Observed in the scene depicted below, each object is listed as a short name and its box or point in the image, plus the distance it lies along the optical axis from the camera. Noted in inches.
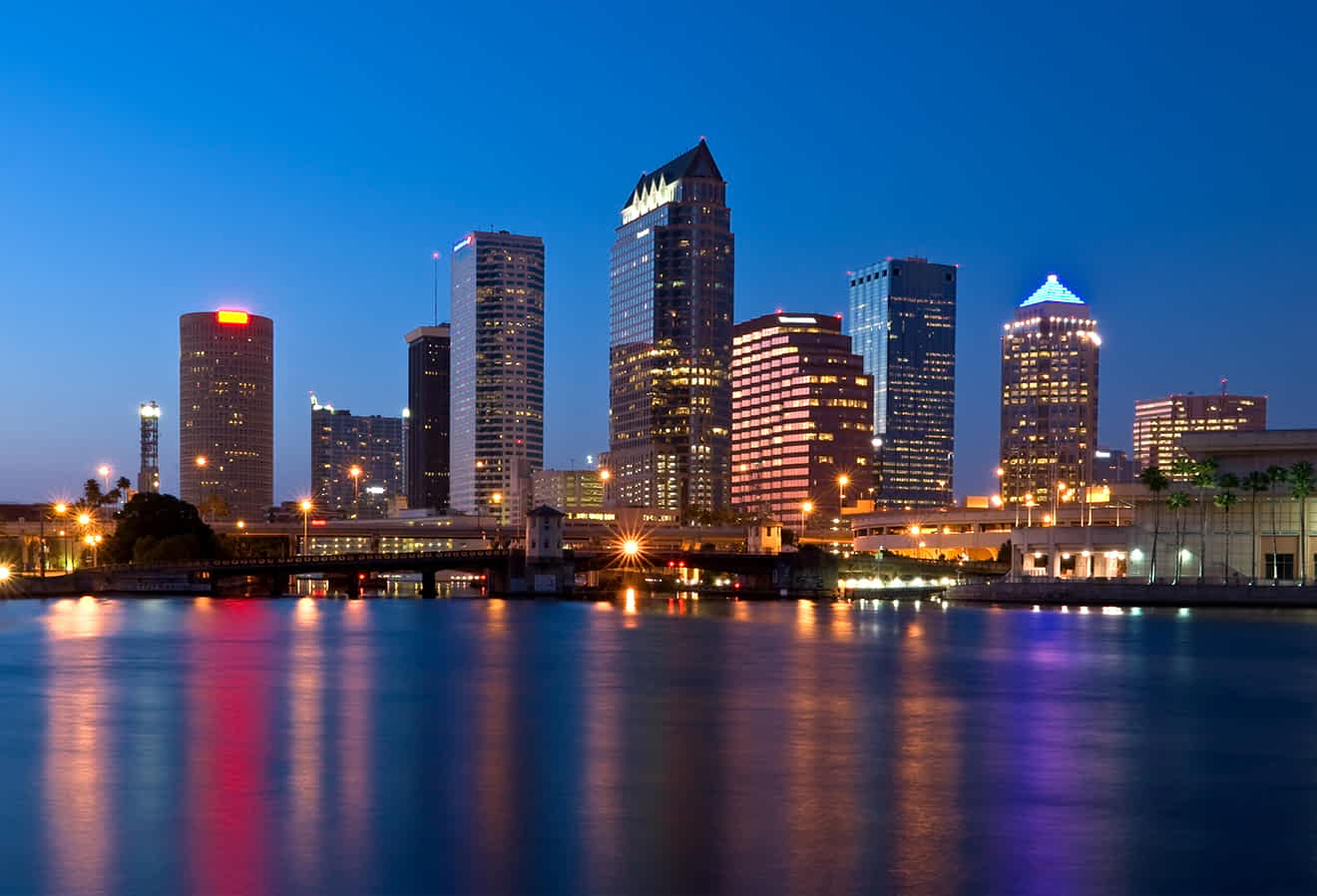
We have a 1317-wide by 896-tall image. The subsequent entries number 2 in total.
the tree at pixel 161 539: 7386.8
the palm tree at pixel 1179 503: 6250.0
